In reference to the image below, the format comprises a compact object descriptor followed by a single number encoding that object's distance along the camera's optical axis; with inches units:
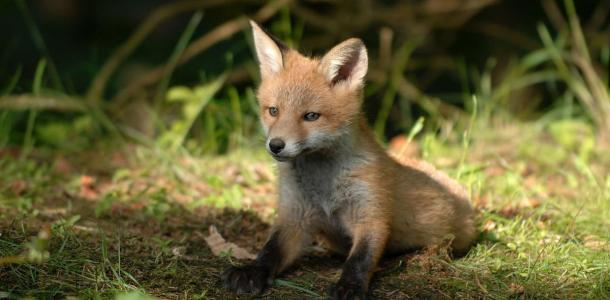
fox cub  286.2
